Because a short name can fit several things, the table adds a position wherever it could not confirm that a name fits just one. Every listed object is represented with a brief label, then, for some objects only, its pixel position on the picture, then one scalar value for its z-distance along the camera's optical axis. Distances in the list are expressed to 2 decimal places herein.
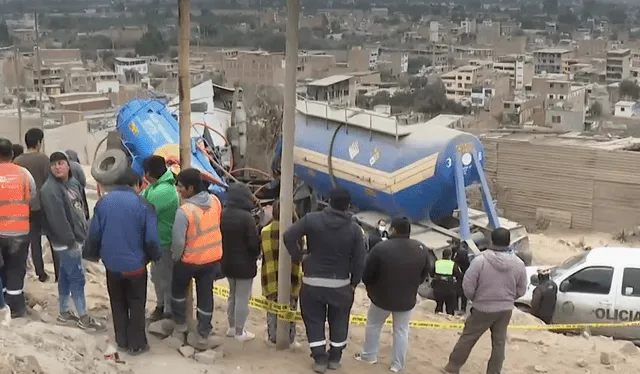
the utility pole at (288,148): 6.78
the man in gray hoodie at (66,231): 6.77
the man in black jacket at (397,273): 6.79
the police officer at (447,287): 10.43
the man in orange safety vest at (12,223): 6.85
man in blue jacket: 6.47
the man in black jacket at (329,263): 6.50
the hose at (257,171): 15.28
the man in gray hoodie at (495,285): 6.88
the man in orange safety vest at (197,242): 6.66
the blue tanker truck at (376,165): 13.34
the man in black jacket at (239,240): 7.04
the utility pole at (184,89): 7.25
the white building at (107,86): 70.31
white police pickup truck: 9.98
